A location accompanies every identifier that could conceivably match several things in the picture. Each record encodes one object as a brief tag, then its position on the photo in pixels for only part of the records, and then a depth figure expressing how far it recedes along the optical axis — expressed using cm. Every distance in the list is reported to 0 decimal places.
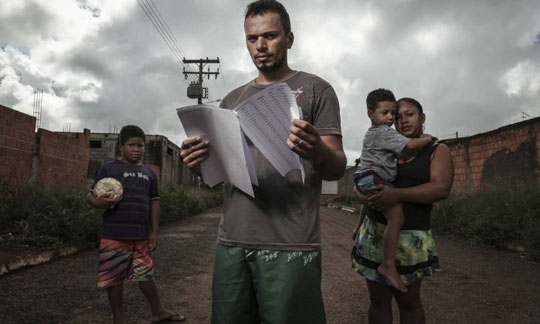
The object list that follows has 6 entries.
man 127
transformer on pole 2397
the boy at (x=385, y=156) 191
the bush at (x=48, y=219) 557
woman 192
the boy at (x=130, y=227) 273
